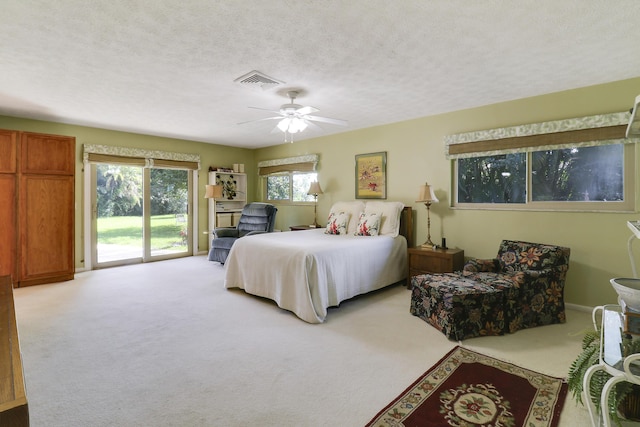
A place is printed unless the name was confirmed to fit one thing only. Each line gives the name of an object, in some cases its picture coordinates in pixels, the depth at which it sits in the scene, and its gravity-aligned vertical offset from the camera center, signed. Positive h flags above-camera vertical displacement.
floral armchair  2.65 -0.75
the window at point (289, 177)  6.08 +0.72
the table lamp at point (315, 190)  5.59 +0.38
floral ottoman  2.63 -0.83
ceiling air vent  2.94 +1.29
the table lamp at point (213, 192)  6.23 +0.38
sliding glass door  5.33 -0.06
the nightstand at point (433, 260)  3.70 -0.61
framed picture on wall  4.95 +0.58
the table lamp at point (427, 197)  4.05 +0.19
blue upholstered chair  5.32 -0.32
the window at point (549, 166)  3.12 +0.52
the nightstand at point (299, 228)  5.67 -0.31
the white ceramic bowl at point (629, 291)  1.40 -0.37
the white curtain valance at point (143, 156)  5.13 +1.00
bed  3.10 -0.56
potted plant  1.38 -0.83
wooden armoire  4.04 +0.05
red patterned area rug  1.69 -1.13
